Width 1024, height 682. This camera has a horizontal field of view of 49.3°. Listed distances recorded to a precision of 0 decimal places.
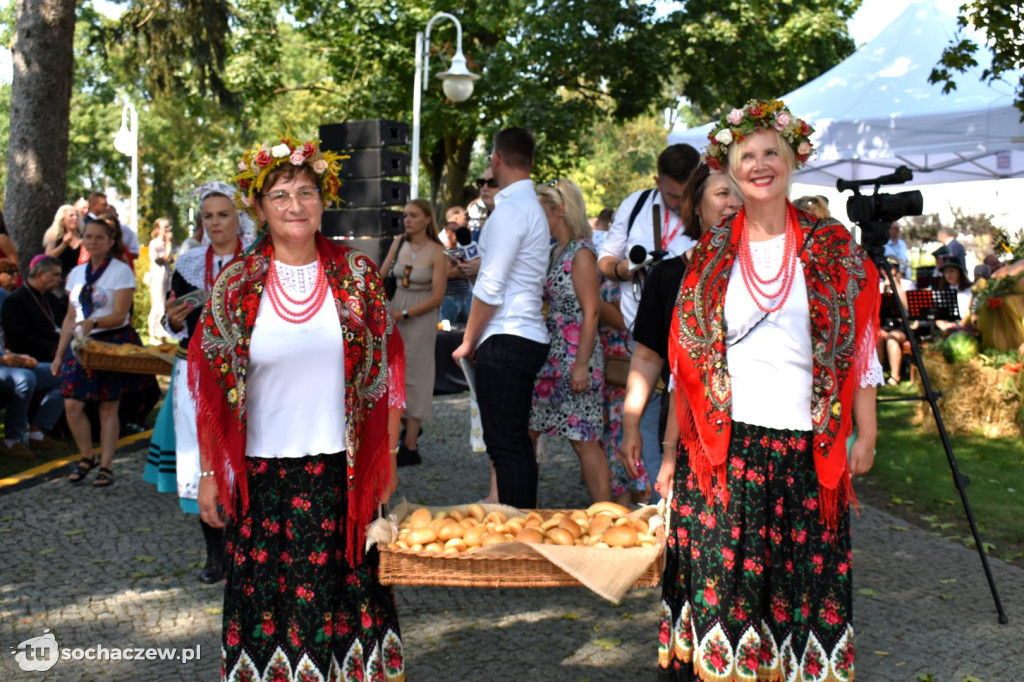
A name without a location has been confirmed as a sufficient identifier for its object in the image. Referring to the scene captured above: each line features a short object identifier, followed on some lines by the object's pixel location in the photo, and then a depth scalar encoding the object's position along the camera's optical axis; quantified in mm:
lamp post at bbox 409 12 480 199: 17453
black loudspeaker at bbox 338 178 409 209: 11875
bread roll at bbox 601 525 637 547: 3826
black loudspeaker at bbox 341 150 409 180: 11836
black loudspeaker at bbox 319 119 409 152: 11820
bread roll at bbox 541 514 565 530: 4070
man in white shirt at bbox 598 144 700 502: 5867
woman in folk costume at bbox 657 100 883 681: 3488
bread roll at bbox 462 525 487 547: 3912
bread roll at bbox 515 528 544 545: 3816
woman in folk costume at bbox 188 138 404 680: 3533
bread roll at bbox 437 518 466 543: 3898
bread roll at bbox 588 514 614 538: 3971
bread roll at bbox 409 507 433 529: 3918
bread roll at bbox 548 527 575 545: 3877
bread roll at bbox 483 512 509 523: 4199
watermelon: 10880
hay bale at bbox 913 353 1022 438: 10305
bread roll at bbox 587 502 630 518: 4203
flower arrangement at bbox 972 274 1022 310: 10492
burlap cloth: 3527
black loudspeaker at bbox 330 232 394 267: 11977
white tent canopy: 11727
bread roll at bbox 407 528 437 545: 3787
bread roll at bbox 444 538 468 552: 3844
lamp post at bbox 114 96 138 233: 31111
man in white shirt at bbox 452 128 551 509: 5543
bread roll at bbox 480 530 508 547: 3869
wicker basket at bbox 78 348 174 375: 7523
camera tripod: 5242
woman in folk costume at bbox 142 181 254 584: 5473
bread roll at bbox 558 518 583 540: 3977
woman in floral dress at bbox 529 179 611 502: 6344
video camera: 4965
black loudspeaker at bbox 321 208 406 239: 11938
